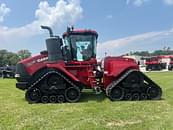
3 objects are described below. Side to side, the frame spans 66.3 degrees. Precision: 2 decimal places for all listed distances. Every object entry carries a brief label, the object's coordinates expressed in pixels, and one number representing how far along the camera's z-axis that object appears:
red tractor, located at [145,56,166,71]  23.70
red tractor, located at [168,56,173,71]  22.39
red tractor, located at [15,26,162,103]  4.81
